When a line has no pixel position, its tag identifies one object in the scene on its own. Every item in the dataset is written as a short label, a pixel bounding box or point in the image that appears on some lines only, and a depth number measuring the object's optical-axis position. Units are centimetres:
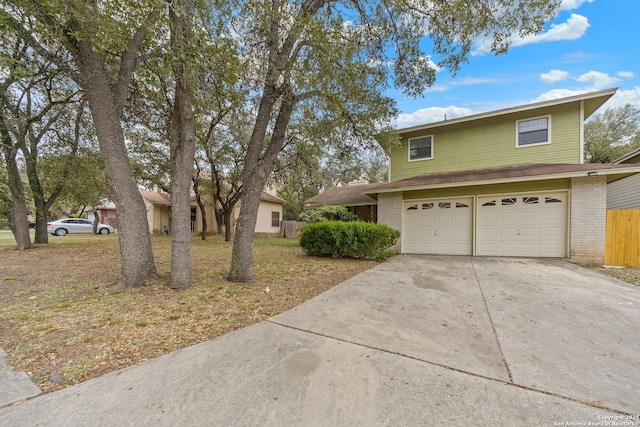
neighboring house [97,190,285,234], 1969
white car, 1848
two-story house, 768
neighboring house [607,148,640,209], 1035
